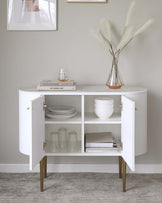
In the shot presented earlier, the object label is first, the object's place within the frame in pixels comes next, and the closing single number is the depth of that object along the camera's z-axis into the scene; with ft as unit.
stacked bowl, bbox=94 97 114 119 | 9.00
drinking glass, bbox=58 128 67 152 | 9.36
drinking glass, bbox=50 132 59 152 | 9.29
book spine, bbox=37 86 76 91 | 8.95
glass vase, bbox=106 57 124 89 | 9.23
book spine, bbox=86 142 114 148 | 9.13
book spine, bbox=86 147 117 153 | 9.08
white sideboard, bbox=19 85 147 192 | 8.04
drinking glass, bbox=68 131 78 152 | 9.32
